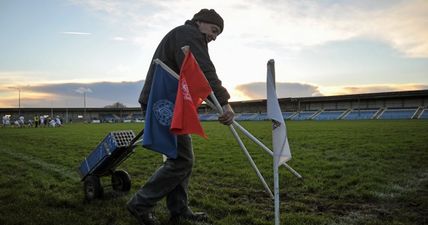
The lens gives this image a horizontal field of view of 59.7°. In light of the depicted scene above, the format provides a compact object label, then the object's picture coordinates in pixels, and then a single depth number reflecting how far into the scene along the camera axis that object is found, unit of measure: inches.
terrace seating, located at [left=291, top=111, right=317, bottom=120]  2810.0
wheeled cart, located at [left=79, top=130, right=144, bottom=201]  205.8
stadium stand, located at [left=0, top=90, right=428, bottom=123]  2513.5
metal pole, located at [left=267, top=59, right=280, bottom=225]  131.7
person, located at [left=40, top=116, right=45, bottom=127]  2311.8
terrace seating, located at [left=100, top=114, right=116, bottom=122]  4340.1
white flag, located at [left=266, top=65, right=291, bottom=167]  137.5
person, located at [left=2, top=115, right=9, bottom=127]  2296.8
